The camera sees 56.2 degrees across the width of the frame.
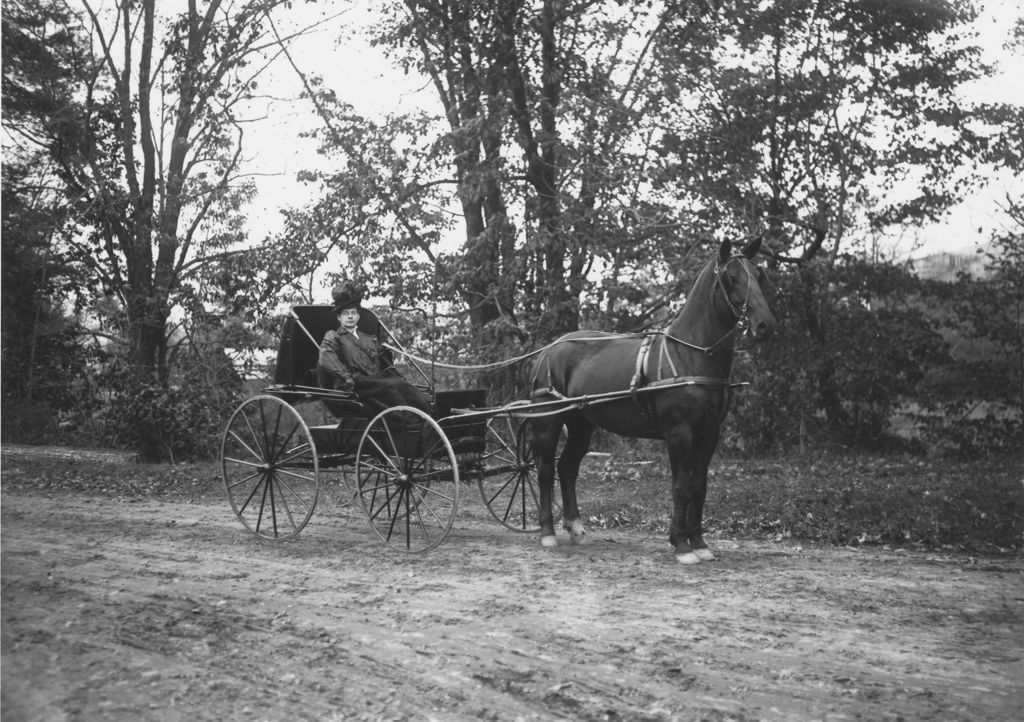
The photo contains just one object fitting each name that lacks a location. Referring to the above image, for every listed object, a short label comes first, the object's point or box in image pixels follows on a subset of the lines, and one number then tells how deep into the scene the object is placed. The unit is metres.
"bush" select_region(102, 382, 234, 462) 12.66
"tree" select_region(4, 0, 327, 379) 6.62
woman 8.05
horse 6.89
